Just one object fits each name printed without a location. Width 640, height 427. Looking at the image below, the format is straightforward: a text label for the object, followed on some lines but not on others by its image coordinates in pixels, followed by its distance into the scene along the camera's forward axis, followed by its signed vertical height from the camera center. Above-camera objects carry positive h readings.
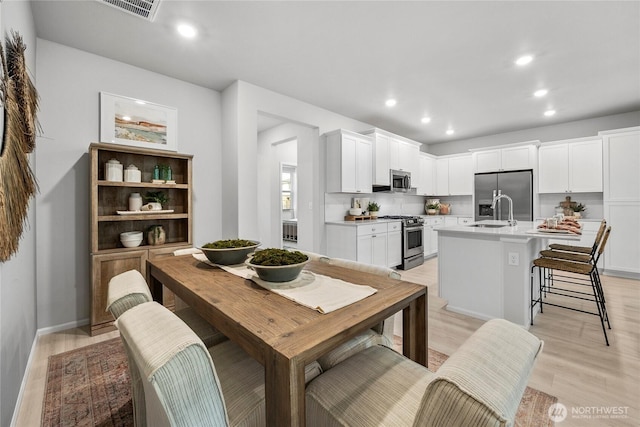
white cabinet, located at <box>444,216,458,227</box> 6.25 -0.22
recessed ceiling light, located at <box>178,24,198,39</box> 2.39 +1.57
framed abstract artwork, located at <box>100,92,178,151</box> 2.80 +0.95
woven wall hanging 1.26 +0.35
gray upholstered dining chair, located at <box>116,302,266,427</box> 0.65 -0.38
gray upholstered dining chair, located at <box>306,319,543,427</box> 0.57 -0.43
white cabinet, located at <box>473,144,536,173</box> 5.20 +1.00
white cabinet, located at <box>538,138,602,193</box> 4.66 +0.75
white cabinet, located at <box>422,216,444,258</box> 5.67 -0.55
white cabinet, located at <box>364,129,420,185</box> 4.89 +1.05
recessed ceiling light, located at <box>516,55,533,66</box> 2.92 +1.59
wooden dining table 0.75 -0.36
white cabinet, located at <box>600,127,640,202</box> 4.11 +0.67
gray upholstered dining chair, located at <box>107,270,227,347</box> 1.07 -0.34
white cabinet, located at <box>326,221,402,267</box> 4.16 -0.49
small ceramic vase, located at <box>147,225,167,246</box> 2.97 -0.25
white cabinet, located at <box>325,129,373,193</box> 4.33 +0.78
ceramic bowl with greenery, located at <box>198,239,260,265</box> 1.57 -0.22
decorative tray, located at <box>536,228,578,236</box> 2.42 -0.19
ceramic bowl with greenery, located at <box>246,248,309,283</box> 1.21 -0.24
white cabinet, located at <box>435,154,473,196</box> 6.17 +0.79
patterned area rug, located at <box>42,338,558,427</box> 1.53 -1.12
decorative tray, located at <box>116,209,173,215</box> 2.72 +0.00
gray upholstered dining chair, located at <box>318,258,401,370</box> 1.20 -0.61
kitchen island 2.53 -0.58
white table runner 1.06 -0.34
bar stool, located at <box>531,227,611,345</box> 2.38 -0.50
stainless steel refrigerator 5.21 +0.33
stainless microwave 5.18 +0.57
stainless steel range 4.91 -0.56
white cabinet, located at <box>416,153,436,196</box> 6.19 +0.78
